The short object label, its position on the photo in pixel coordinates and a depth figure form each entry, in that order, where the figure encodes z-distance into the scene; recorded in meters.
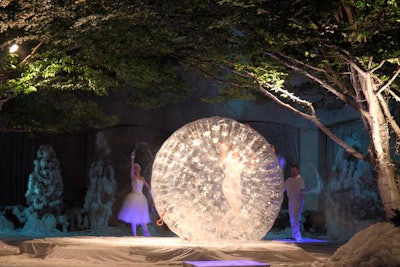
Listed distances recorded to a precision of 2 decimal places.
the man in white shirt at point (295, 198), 16.69
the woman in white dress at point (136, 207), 18.08
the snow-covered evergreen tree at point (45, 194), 22.53
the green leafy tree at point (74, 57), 12.43
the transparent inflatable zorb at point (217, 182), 12.08
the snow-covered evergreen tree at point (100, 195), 23.92
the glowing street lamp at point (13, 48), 13.16
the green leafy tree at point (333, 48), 10.78
